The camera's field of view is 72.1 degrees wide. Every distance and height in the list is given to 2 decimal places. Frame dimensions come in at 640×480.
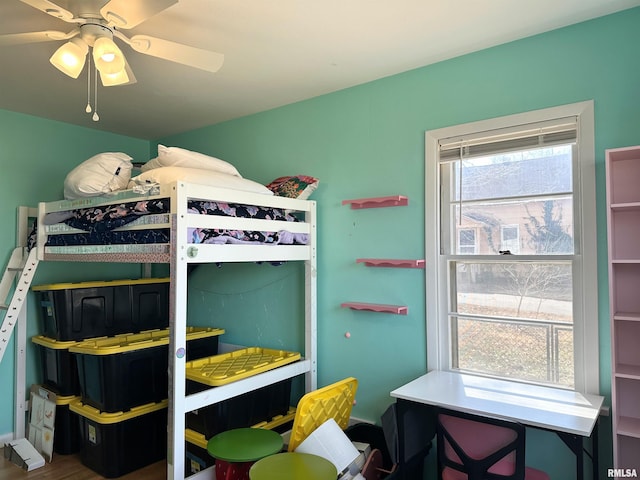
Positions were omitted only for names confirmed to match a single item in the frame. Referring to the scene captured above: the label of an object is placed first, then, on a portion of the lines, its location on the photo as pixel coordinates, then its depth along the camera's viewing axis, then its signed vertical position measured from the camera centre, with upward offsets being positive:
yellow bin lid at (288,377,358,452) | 2.15 -0.81
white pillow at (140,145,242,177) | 2.38 +0.51
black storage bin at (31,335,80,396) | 2.89 -0.76
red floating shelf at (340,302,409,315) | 2.48 -0.32
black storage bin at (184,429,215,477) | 2.39 -1.12
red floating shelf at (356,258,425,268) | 2.42 -0.06
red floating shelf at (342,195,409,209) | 2.48 +0.29
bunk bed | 2.03 +0.08
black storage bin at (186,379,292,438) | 2.38 -0.90
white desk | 1.62 -0.64
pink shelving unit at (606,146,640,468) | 1.80 -0.13
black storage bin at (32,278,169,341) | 2.91 -0.38
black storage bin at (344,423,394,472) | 2.52 -1.06
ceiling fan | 1.58 +0.84
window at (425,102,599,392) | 2.04 +0.02
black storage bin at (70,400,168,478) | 2.60 -1.13
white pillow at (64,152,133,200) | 2.46 +0.44
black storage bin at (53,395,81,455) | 2.89 -1.16
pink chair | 1.68 -0.79
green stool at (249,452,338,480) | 1.81 -0.92
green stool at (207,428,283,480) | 2.05 -0.94
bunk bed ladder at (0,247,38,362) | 2.84 -0.30
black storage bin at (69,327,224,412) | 2.61 -0.72
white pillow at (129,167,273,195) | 2.21 +0.39
